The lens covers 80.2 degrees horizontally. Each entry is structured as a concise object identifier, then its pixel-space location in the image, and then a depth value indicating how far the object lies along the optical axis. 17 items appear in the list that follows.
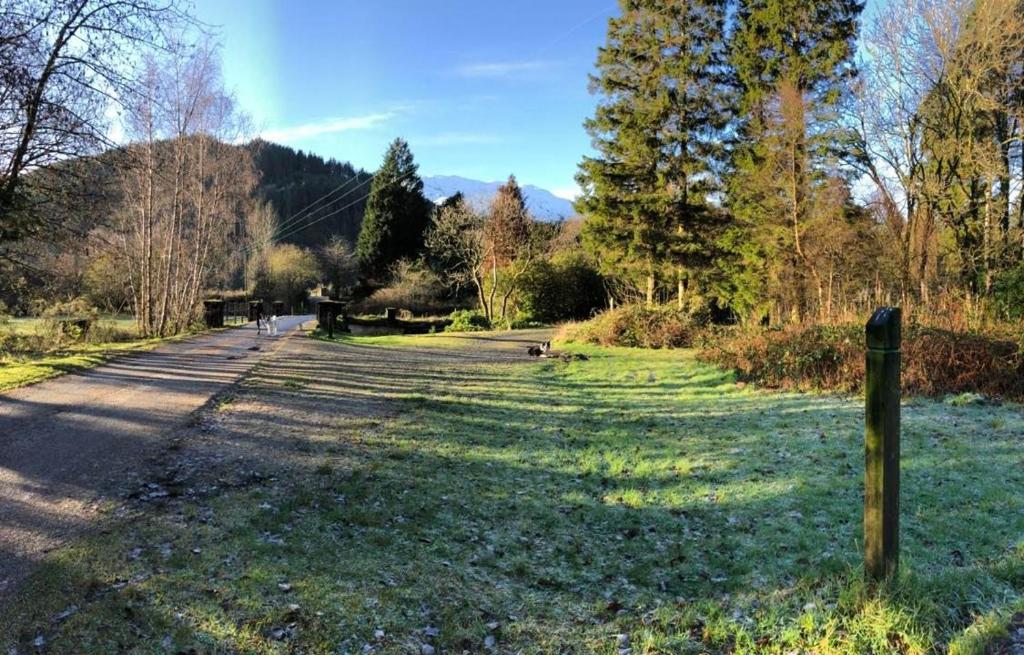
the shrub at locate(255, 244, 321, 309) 42.69
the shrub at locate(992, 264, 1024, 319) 10.66
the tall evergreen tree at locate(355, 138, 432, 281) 45.56
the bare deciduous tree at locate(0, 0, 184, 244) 7.29
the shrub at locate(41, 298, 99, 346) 14.20
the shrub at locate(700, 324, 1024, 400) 7.77
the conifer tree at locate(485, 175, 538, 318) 29.41
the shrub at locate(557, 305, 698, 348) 15.95
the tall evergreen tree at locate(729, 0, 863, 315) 17.00
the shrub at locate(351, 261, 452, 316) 35.94
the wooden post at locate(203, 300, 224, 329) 23.42
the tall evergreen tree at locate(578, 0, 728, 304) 20.55
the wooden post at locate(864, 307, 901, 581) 2.73
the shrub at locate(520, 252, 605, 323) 29.94
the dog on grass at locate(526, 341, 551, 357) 14.46
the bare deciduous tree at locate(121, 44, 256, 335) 18.31
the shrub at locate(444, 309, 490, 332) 27.89
